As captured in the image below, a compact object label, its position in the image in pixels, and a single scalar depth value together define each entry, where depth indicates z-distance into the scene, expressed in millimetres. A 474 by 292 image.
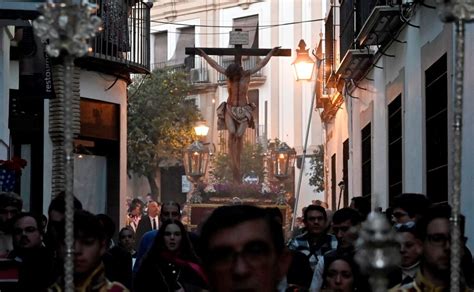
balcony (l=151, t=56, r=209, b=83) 47438
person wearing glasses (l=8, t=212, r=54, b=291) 6473
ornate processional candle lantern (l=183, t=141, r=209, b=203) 19562
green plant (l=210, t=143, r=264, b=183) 36000
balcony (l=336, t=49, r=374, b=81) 18266
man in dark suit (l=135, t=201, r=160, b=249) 17531
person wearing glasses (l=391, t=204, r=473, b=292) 4723
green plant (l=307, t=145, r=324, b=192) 37719
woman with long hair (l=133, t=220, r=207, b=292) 7820
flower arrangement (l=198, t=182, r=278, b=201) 18516
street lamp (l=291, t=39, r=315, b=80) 22188
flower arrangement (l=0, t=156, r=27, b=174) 11961
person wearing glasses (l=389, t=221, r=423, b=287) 6262
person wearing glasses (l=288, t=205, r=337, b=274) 9531
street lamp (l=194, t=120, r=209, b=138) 30388
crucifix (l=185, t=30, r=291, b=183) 19750
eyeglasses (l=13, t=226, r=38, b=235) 7516
